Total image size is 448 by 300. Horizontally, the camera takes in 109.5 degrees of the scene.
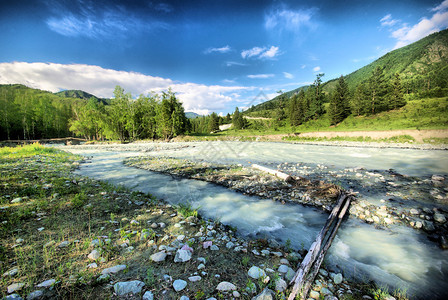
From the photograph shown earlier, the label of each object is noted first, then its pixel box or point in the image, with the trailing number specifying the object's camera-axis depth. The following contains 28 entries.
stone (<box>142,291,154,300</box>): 2.07
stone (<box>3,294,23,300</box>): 1.85
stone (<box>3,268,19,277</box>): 2.20
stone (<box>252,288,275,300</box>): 2.22
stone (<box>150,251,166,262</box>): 2.86
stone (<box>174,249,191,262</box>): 2.90
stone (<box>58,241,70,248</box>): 3.04
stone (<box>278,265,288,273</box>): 2.86
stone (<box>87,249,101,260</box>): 2.75
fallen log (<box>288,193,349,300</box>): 2.43
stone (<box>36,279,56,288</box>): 2.08
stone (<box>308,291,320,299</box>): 2.37
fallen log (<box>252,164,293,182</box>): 8.20
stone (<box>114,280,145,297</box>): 2.14
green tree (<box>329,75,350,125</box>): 50.88
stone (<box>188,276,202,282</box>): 2.47
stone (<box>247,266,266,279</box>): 2.68
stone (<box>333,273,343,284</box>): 2.75
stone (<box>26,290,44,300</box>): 1.92
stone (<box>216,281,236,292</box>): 2.35
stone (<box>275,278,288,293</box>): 2.40
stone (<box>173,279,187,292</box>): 2.26
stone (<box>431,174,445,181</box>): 8.11
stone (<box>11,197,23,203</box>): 4.88
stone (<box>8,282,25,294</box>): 1.95
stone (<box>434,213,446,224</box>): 4.60
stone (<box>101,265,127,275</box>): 2.44
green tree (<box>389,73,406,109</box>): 44.19
